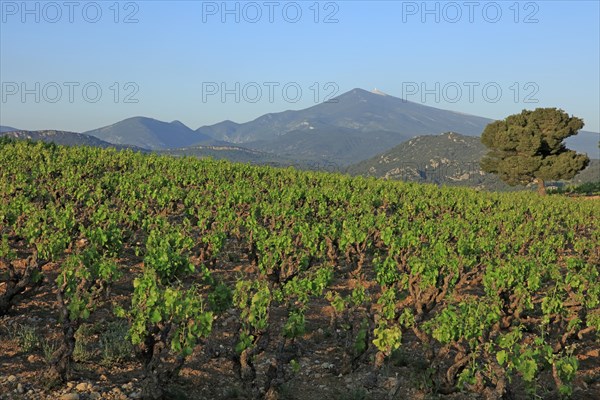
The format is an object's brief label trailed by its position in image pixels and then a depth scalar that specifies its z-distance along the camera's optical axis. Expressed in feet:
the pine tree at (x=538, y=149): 178.19
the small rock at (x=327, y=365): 32.66
